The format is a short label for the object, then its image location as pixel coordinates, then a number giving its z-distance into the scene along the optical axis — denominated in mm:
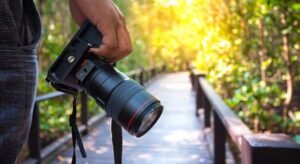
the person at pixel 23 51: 861
